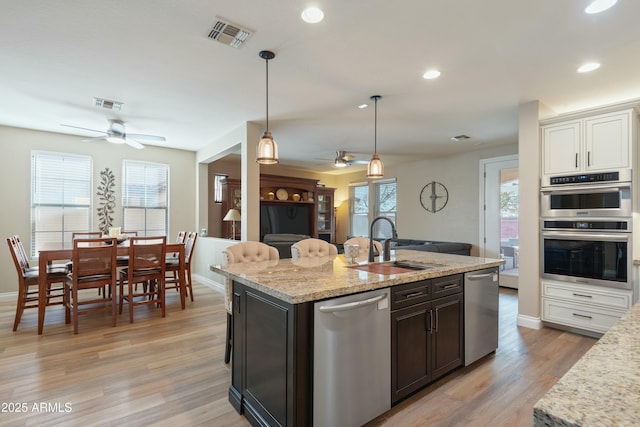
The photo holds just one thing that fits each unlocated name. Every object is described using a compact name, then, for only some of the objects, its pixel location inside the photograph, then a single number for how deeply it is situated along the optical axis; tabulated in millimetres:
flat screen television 7520
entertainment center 7297
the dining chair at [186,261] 4547
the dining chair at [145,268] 3842
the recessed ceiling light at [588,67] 2844
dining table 3436
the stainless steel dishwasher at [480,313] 2600
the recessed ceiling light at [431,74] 3004
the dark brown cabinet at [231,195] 6953
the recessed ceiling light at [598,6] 2020
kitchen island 1618
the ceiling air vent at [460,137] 5312
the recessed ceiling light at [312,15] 2131
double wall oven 3184
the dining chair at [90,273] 3474
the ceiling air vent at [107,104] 3734
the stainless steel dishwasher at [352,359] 1655
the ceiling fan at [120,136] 4410
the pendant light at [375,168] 3719
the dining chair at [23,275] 3533
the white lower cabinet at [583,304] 3229
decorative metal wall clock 6902
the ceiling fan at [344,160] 5837
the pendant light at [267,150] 2895
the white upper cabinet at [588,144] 3209
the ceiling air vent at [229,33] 2279
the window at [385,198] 8070
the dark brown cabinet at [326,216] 8734
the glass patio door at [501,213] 5742
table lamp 6218
